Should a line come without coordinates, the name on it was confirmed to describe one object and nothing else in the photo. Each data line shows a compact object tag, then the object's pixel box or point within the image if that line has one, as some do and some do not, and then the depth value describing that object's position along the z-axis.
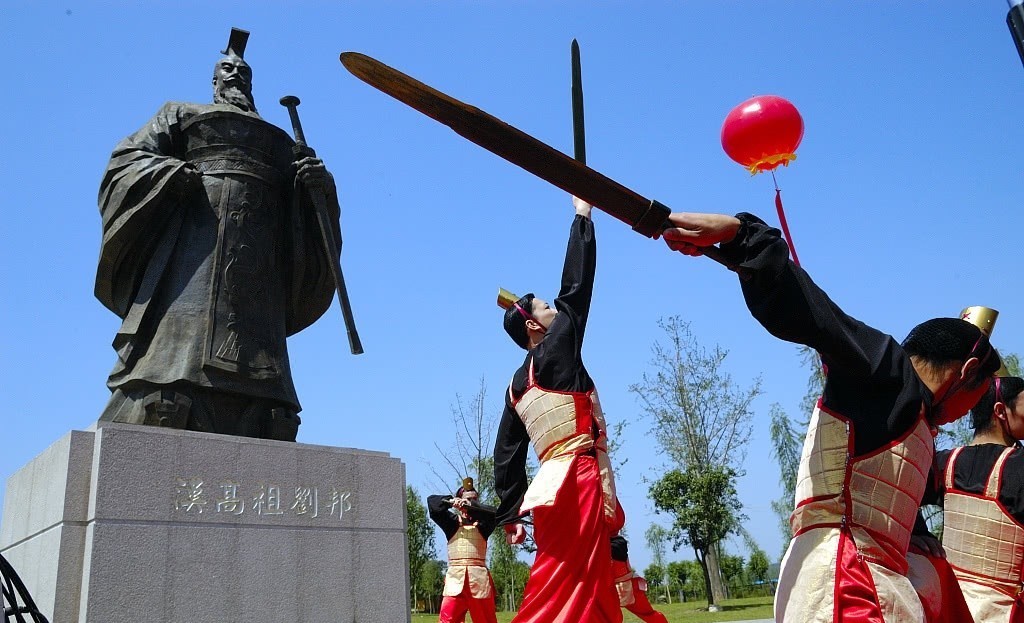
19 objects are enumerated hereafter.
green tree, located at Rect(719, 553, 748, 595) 34.72
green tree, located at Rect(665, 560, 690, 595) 39.00
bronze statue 5.64
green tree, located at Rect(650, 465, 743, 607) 23.03
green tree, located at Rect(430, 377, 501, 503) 22.56
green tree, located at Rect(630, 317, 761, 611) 27.28
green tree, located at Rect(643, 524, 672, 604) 33.09
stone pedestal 4.72
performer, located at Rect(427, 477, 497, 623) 9.39
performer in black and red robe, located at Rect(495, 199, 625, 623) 3.83
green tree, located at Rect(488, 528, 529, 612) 24.89
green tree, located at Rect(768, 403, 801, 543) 27.28
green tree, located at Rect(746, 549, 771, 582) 35.06
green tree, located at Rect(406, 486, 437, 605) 28.67
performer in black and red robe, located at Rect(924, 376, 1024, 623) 3.59
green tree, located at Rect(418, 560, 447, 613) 32.41
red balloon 3.57
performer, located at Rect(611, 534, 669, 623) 8.53
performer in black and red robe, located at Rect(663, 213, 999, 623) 2.08
